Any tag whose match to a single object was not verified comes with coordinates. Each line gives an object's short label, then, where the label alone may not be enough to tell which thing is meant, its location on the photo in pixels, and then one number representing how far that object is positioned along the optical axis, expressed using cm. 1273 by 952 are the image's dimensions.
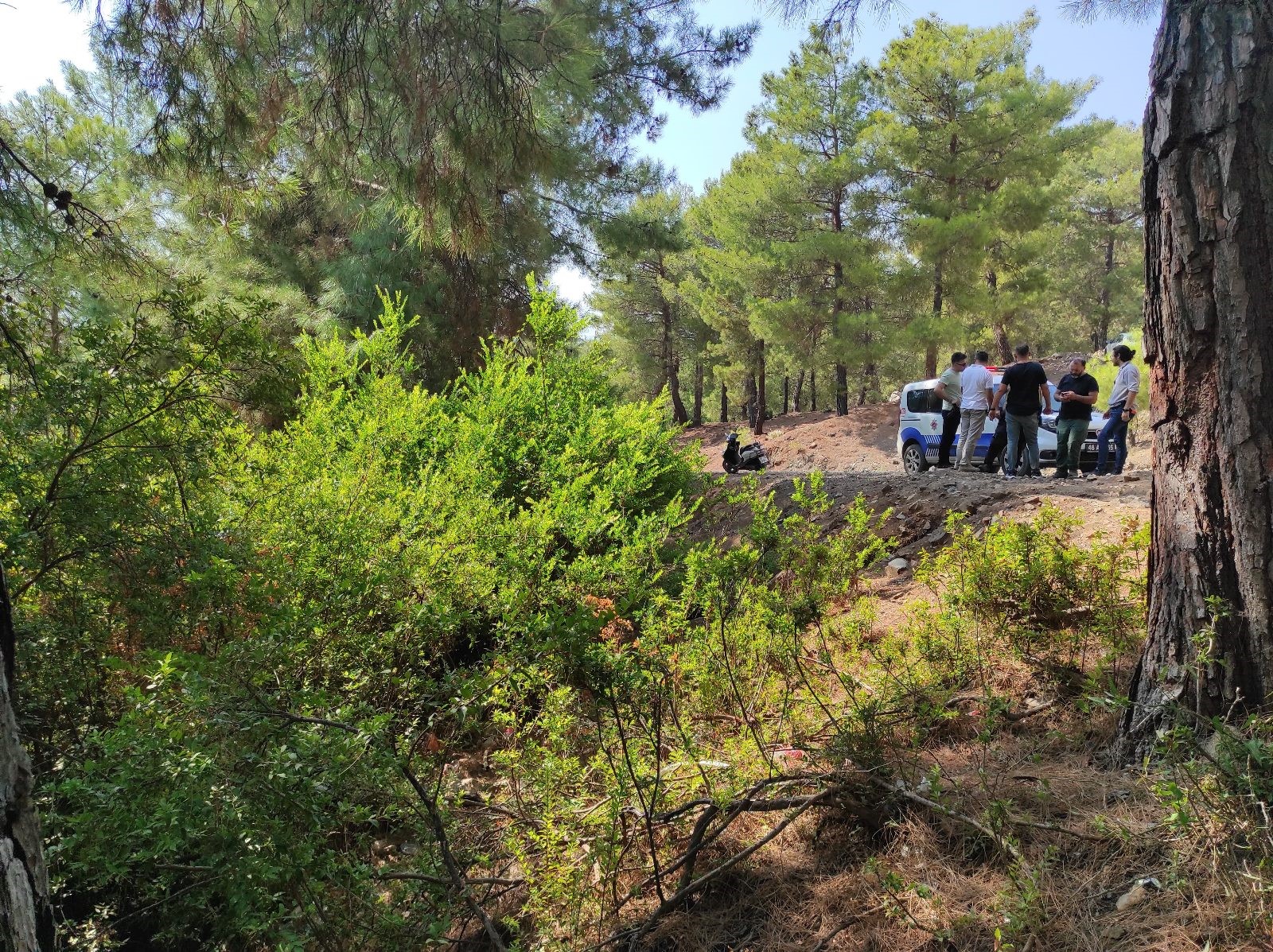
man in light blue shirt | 714
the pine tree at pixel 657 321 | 2931
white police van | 1080
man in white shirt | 844
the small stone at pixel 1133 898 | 213
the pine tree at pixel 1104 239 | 2825
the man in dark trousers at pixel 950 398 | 903
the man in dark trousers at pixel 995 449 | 902
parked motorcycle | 1440
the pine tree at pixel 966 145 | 1909
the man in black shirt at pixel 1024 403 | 757
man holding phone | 734
